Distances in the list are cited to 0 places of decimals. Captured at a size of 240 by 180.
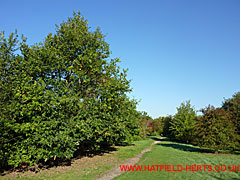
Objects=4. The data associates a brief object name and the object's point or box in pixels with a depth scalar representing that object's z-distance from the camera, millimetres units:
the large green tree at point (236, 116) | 21078
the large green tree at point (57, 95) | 10758
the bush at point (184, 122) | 37969
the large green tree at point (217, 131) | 20016
